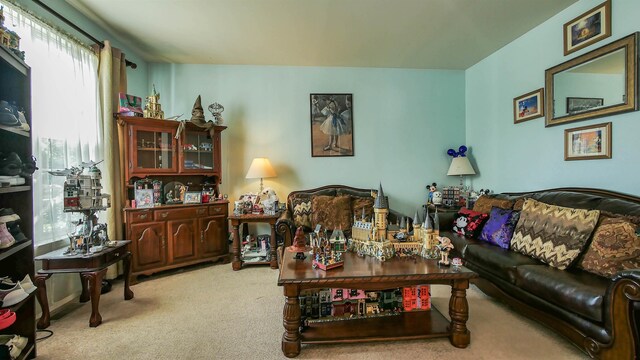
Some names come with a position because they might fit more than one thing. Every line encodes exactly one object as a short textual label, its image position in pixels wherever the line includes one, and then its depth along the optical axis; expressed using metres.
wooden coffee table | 1.61
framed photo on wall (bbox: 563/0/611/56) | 2.23
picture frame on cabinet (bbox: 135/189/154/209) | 2.87
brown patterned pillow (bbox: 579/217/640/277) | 1.64
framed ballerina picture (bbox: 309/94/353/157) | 3.86
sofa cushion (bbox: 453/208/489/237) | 2.80
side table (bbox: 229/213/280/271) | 3.15
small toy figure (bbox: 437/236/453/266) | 1.76
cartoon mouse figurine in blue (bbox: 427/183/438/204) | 3.92
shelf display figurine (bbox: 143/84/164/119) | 3.04
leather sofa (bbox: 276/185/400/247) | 2.96
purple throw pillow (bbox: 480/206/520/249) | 2.43
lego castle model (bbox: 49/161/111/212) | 2.08
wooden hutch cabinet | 2.82
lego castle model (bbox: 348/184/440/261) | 1.90
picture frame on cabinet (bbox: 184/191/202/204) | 3.14
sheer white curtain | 2.07
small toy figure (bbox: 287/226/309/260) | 2.09
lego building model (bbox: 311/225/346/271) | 1.76
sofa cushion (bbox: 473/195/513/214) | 2.82
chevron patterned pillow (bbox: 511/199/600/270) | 1.88
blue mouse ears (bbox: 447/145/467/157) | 3.88
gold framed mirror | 2.08
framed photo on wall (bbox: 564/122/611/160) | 2.26
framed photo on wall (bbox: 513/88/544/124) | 2.85
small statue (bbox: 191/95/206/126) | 3.23
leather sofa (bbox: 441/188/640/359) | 1.36
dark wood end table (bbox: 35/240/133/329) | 1.95
